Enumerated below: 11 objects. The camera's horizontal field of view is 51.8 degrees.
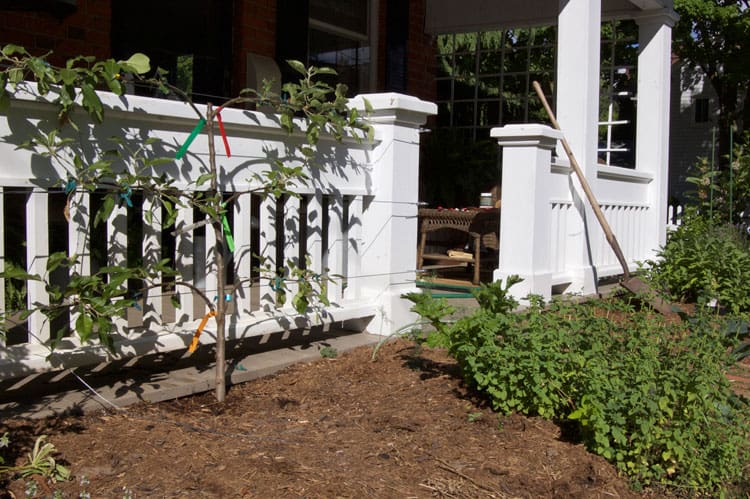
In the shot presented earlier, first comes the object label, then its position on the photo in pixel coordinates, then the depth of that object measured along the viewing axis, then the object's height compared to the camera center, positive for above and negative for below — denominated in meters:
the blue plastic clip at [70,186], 2.88 +0.05
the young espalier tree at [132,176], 2.79 +0.11
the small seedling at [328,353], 4.04 -0.77
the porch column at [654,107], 8.09 +1.10
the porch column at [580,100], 6.26 +0.90
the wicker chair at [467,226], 6.93 -0.17
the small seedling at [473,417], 3.21 -0.87
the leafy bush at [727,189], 10.42 +0.34
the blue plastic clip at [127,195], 3.03 +0.03
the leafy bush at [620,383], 2.73 -0.66
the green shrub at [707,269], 6.21 -0.49
